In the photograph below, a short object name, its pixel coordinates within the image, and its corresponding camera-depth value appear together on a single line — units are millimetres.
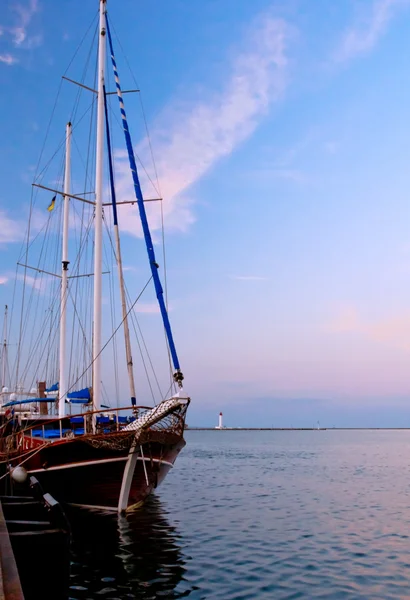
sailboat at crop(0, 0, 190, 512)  18406
